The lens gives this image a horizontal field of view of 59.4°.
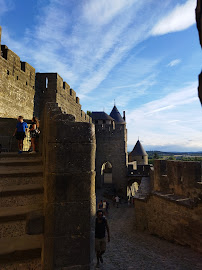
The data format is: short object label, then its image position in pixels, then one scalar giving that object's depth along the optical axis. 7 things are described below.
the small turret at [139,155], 30.08
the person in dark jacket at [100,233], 4.18
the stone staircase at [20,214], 2.02
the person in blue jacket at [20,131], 5.30
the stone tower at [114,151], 21.91
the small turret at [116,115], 31.02
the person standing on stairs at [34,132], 5.70
